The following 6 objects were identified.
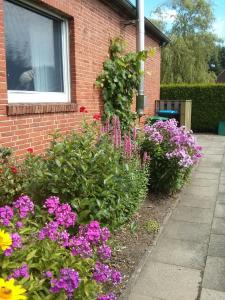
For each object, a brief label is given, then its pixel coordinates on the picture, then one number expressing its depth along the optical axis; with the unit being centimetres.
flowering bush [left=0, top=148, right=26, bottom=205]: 358
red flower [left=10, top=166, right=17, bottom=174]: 366
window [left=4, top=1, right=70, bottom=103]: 444
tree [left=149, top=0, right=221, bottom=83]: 2186
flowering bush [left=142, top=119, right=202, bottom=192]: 515
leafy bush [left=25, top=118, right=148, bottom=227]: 329
